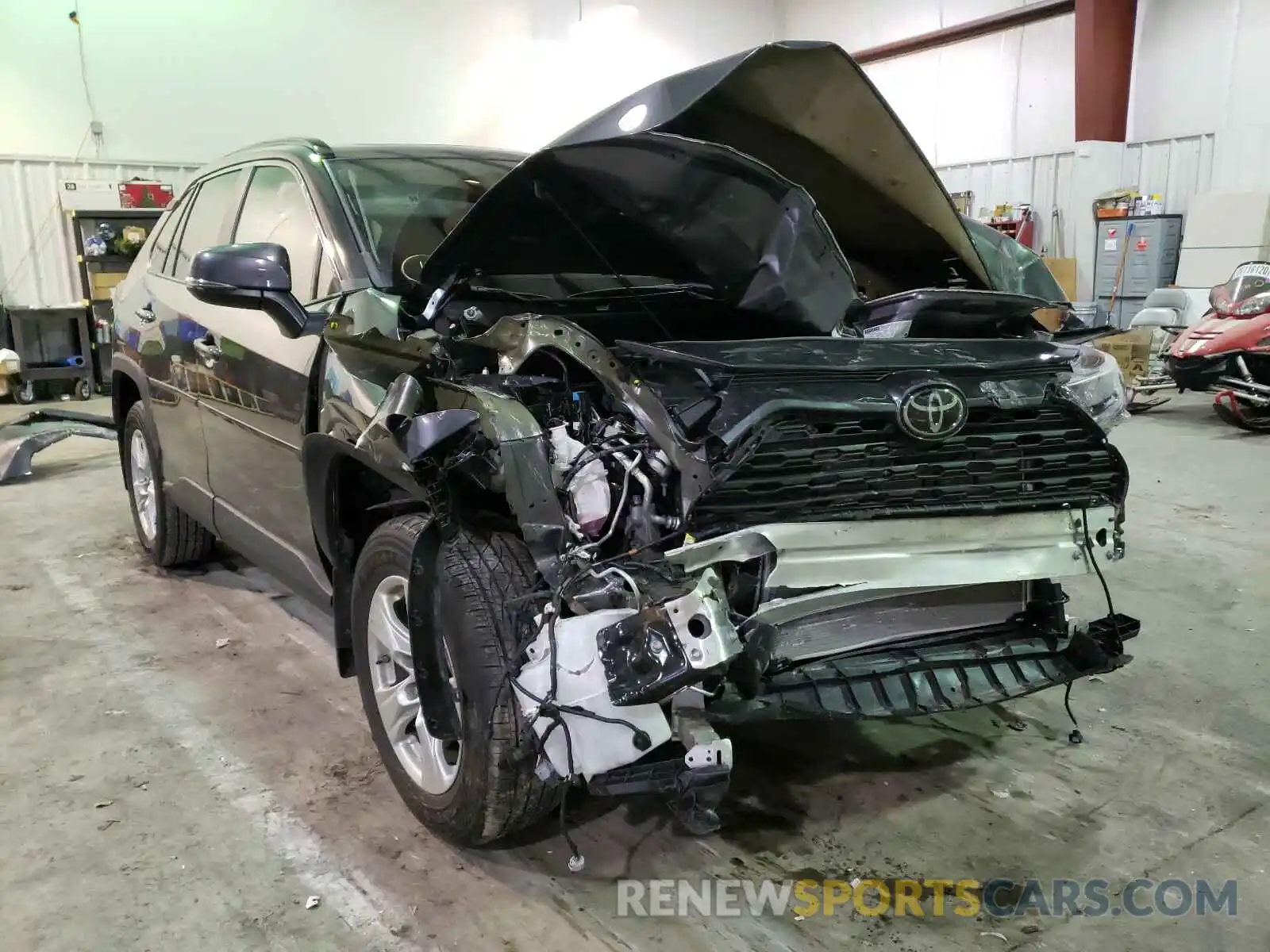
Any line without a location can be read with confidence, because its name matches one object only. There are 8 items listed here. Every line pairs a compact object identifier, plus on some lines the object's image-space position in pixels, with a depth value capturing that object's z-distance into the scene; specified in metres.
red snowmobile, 6.98
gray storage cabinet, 10.57
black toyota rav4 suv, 1.82
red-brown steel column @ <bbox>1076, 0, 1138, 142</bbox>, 10.70
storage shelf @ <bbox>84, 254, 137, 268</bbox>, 9.85
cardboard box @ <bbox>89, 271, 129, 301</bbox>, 9.94
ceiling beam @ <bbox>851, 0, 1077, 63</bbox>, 11.58
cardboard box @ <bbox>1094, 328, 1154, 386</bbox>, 8.98
